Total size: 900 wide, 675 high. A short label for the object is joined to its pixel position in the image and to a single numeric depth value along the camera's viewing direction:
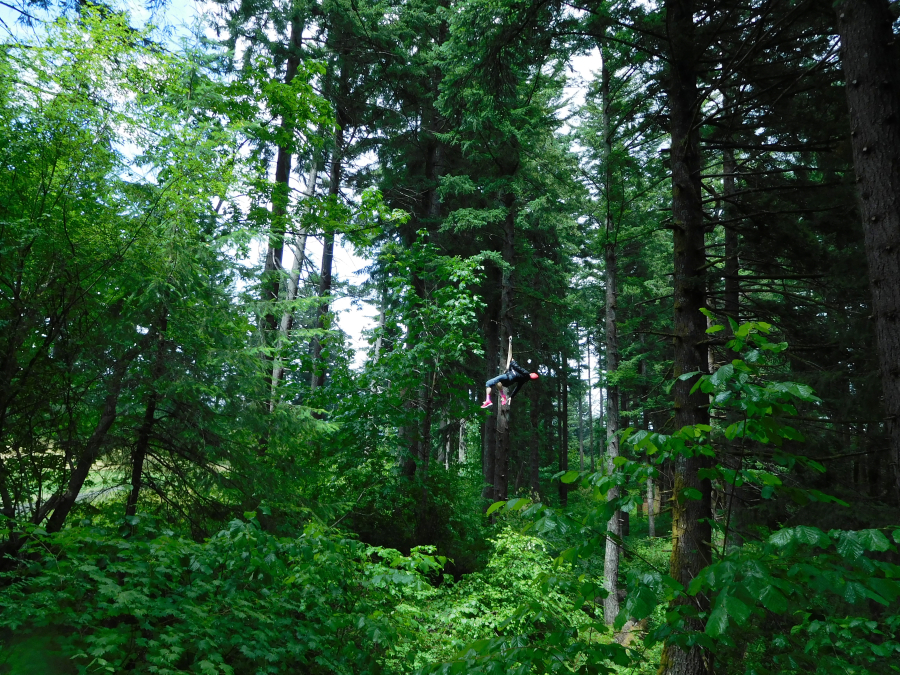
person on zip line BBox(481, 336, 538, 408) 8.17
